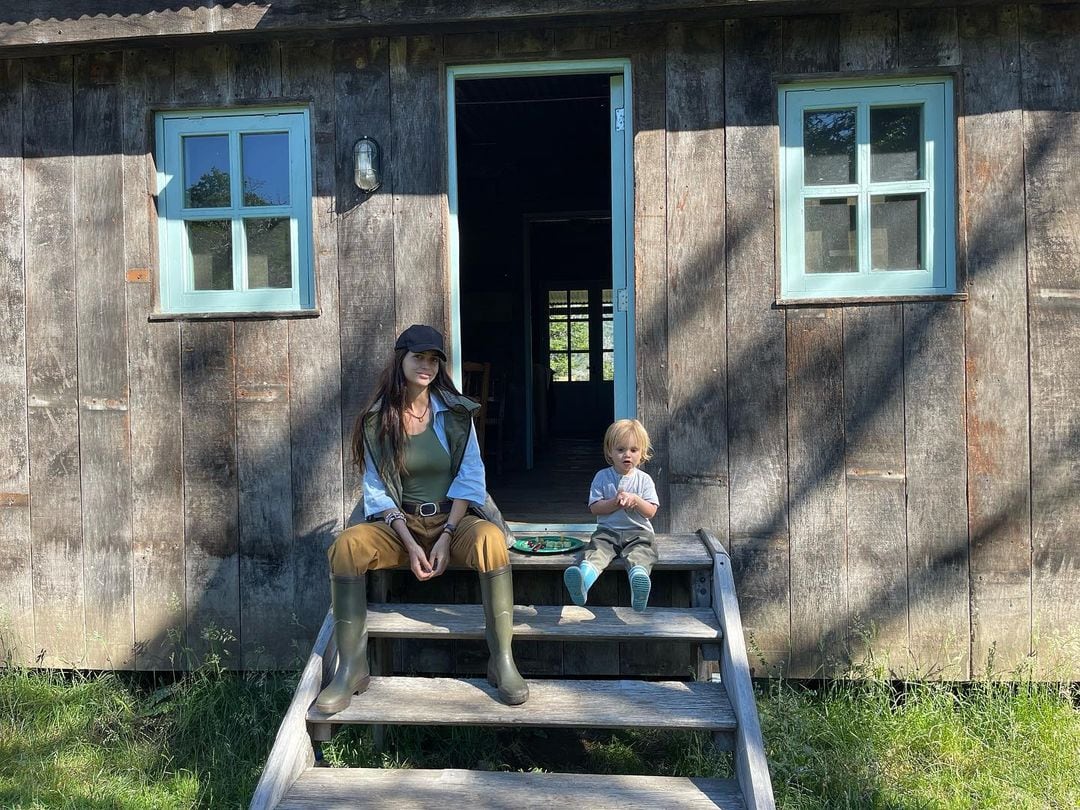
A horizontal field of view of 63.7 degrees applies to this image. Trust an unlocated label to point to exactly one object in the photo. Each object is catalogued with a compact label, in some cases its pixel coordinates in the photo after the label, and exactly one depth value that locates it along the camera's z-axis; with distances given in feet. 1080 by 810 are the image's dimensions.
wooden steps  8.67
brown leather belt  10.52
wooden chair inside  22.70
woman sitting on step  9.76
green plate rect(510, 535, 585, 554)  11.24
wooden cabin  11.62
